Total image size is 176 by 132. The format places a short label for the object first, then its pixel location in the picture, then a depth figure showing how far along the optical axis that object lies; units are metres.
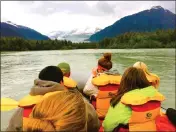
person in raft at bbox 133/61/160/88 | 3.52
